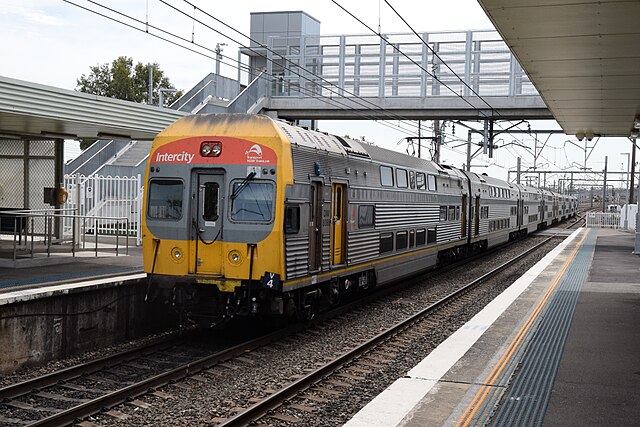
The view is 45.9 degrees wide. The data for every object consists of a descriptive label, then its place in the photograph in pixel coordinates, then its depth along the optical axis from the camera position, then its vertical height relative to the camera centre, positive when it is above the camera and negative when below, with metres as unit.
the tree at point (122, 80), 55.31 +8.82
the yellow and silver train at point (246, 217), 11.18 -0.23
